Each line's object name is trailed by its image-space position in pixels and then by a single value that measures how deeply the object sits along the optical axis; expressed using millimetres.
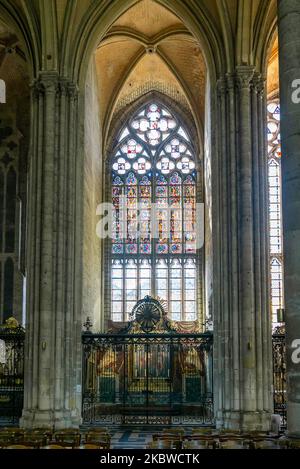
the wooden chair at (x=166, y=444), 12594
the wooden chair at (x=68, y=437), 14978
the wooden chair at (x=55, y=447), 11688
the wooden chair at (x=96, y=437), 14686
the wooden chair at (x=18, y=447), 11702
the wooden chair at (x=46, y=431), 15757
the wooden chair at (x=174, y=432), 16719
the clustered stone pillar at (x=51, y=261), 23469
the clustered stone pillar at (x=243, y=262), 22875
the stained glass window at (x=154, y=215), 39438
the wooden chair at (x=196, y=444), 12711
